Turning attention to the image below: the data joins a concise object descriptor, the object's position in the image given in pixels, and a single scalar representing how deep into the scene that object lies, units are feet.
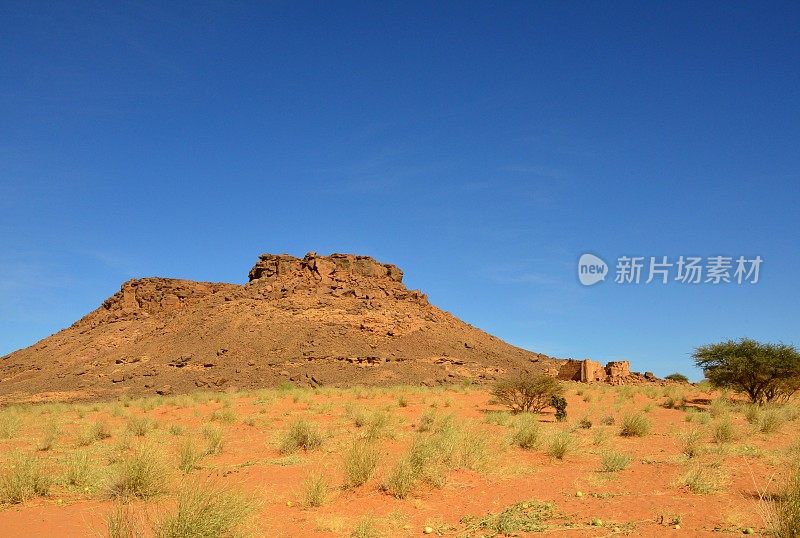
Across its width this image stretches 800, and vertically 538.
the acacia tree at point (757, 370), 90.38
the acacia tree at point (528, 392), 80.64
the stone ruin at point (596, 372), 152.97
